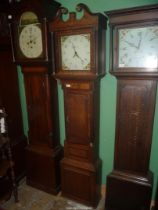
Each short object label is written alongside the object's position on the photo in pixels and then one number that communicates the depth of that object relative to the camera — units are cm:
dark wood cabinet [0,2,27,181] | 209
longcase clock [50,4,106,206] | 166
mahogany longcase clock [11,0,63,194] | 184
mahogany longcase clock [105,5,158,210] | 150
